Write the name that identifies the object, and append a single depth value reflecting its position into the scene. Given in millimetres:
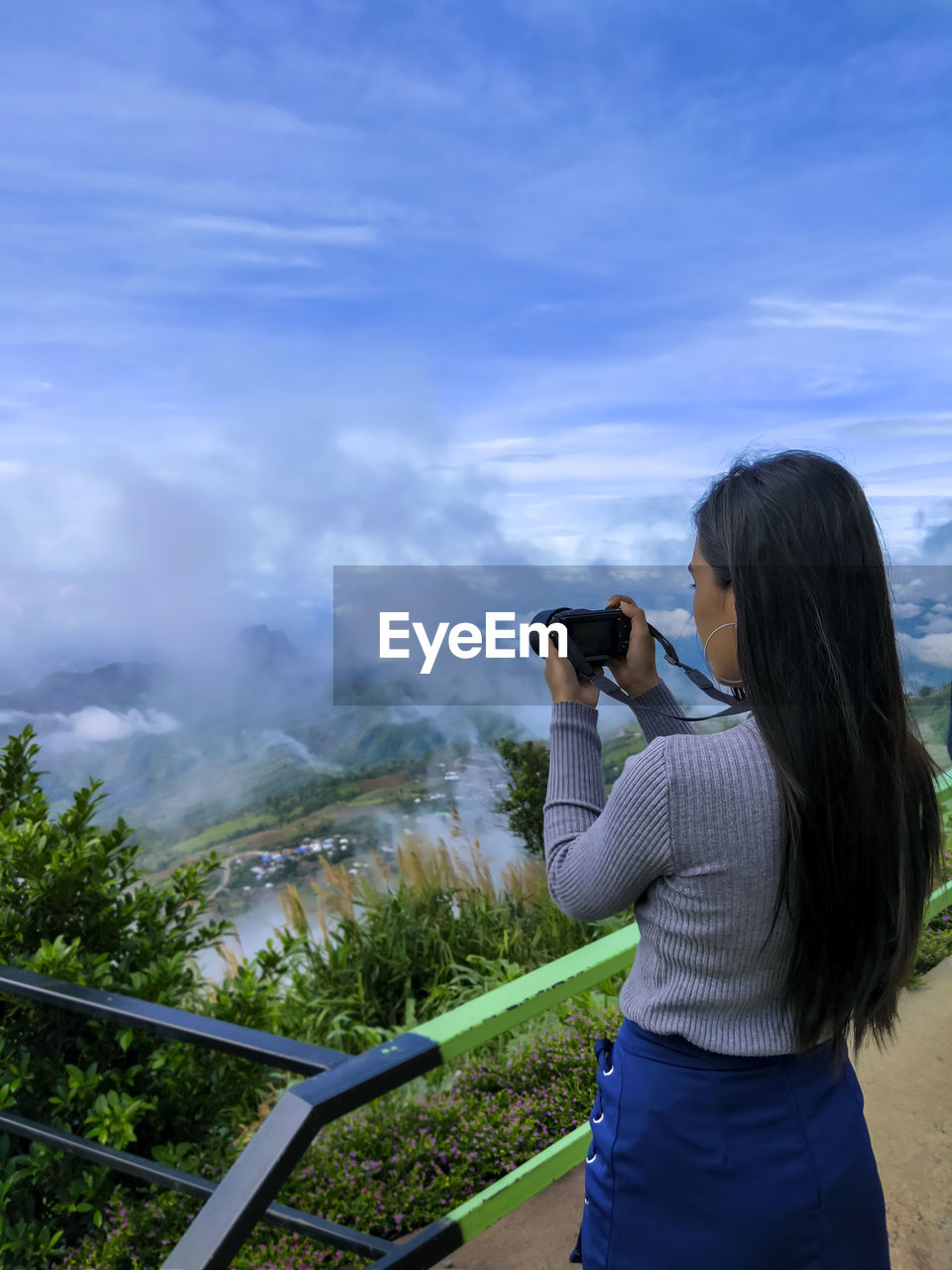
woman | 875
